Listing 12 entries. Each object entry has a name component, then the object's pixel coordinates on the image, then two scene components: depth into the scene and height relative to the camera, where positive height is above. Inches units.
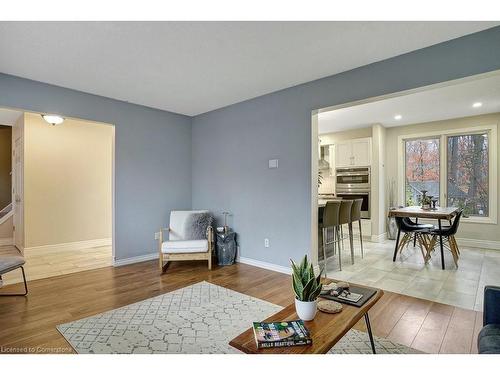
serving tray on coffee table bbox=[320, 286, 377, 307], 68.3 -28.7
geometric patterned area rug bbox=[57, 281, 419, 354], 78.2 -45.8
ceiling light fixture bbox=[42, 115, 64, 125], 164.4 +40.4
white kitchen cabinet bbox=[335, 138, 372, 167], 240.8 +29.6
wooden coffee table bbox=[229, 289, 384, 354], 49.6 -29.3
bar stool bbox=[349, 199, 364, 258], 169.0 -15.7
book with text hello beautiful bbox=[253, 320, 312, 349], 50.8 -28.6
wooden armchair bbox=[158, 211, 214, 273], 150.9 -34.8
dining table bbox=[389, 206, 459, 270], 152.7 -15.9
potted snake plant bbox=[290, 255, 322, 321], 60.4 -23.4
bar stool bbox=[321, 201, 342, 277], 145.3 -16.8
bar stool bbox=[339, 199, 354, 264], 155.9 -15.1
